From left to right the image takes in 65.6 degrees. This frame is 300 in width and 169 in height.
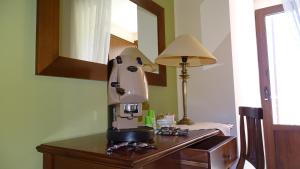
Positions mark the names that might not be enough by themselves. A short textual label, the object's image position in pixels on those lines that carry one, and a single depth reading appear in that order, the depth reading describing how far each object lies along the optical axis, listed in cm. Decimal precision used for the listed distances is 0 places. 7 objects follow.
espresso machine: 84
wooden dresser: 63
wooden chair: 114
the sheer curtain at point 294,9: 183
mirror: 87
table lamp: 138
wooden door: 215
